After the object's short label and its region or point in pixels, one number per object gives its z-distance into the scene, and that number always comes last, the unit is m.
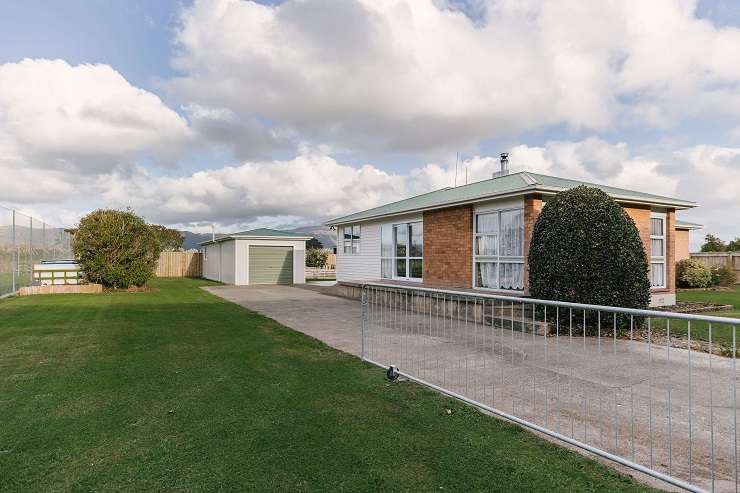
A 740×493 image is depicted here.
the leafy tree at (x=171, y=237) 48.98
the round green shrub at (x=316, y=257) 37.38
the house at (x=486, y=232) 11.07
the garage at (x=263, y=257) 24.17
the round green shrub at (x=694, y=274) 19.19
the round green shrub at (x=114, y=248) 18.03
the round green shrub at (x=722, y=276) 20.06
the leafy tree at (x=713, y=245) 29.14
